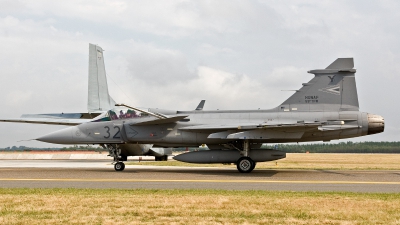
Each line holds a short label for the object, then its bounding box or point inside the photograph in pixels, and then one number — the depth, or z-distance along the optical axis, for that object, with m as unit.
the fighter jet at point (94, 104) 32.50
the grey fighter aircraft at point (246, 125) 19.14
